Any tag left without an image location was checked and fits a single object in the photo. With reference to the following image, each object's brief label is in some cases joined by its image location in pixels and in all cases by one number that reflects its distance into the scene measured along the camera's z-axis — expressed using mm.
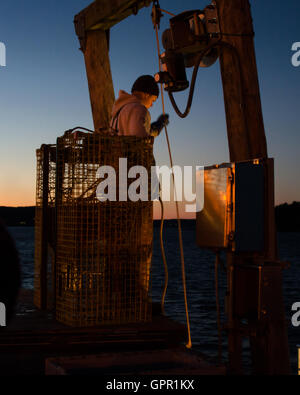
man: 5203
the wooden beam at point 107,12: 6840
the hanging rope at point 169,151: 4863
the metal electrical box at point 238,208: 3719
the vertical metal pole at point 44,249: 5762
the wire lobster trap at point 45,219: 5664
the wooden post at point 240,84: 4484
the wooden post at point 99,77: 7564
